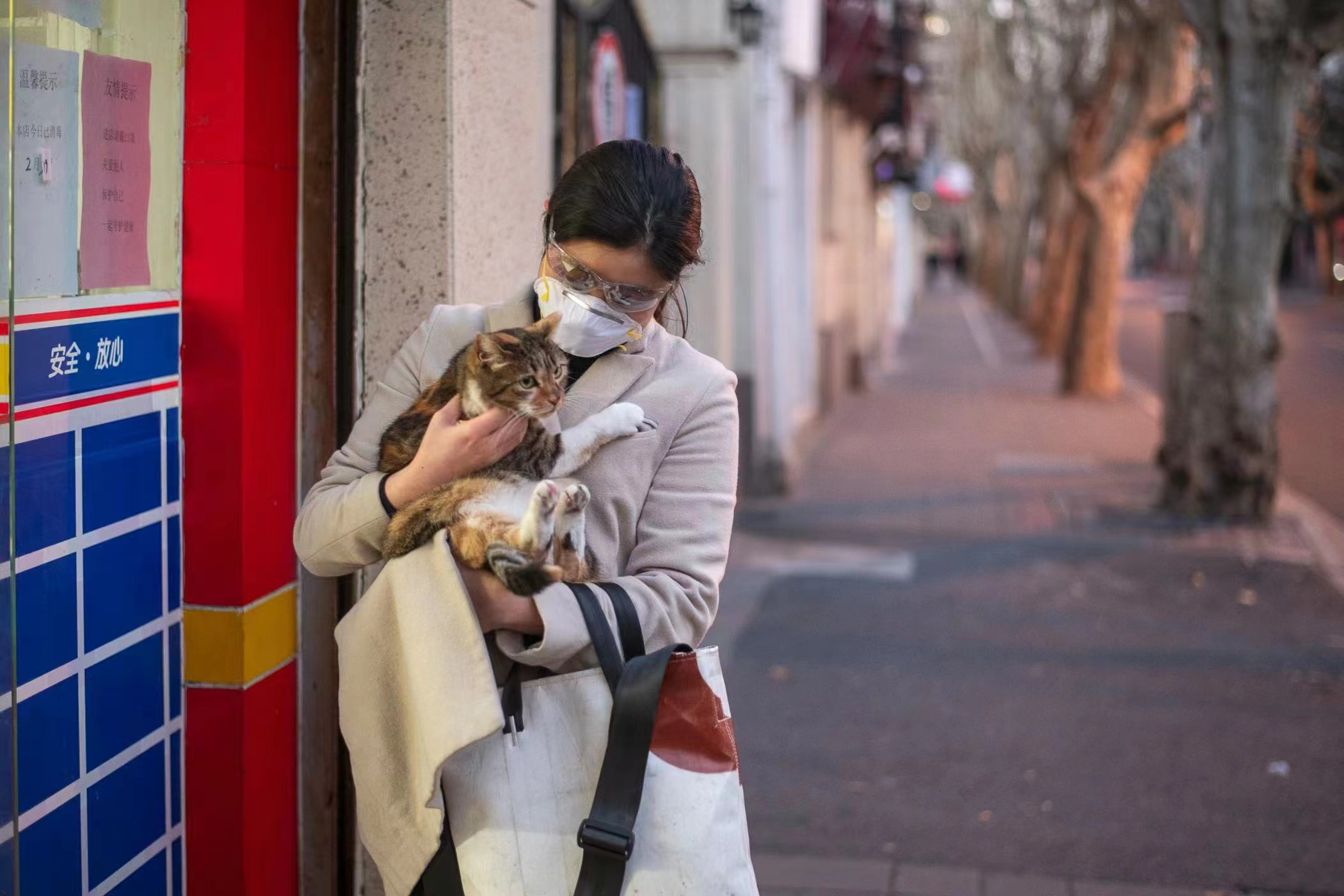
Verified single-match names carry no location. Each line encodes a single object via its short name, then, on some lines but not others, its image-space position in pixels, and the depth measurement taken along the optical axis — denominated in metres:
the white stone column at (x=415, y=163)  3.53
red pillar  3.06
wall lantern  10.84
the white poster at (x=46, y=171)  2.52
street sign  7.74
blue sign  2.56
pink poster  2.73
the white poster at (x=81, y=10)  2.61
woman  2.29
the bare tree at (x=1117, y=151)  18.12
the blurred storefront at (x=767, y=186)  10.70
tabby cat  2.23
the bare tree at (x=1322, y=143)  13.27
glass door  2.57
